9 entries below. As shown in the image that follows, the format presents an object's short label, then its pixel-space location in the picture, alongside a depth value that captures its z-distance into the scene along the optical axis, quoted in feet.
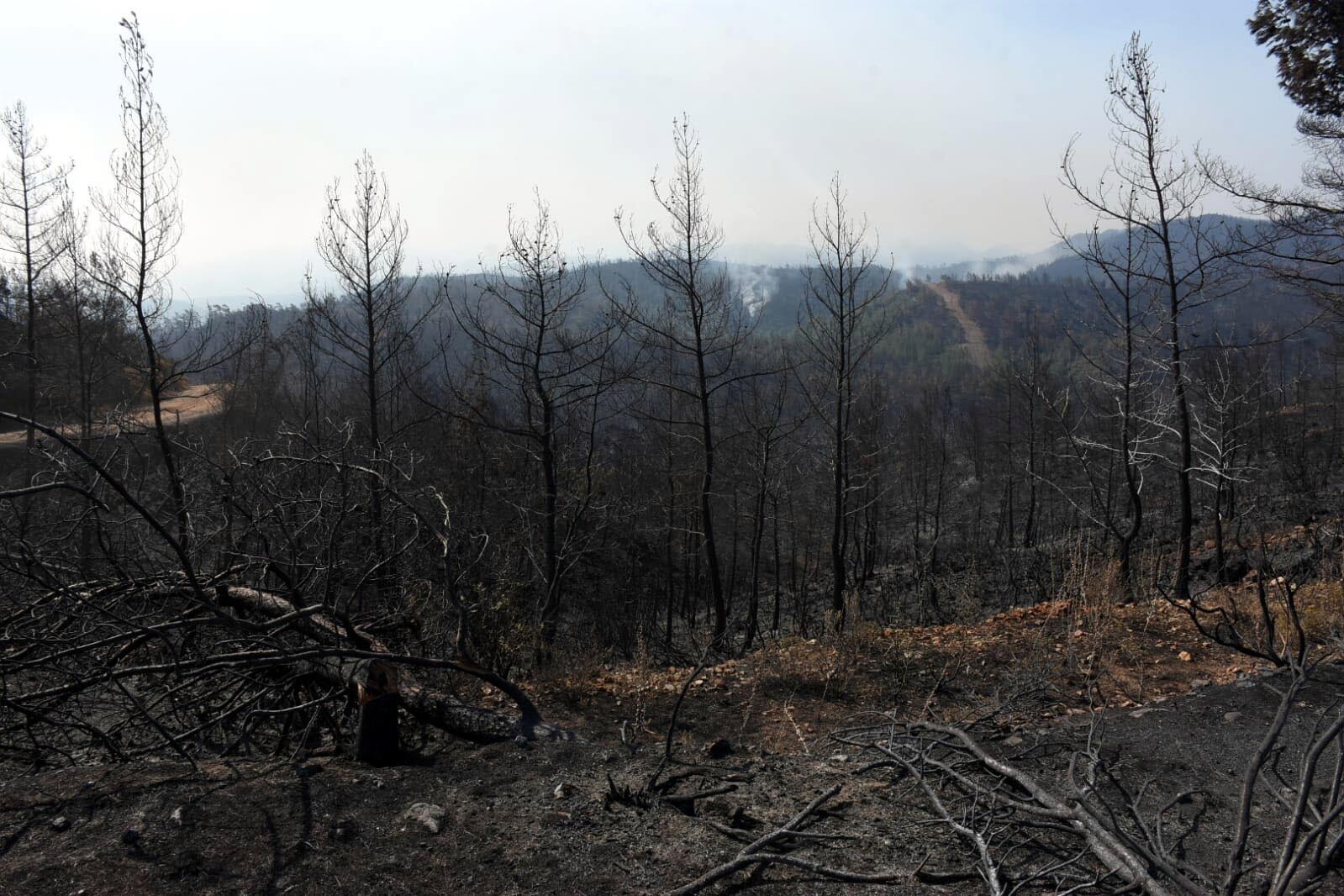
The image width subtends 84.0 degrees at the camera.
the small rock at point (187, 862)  7.81
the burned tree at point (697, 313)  32.81
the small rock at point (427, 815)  9.09
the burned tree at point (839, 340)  34.65
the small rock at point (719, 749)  12.73
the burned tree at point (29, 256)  39.06
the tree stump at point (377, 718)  10.93
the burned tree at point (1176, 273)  27.45
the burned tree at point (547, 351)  31.40
